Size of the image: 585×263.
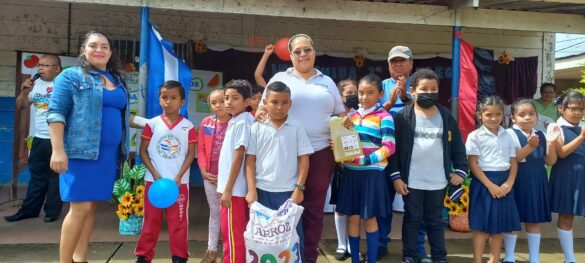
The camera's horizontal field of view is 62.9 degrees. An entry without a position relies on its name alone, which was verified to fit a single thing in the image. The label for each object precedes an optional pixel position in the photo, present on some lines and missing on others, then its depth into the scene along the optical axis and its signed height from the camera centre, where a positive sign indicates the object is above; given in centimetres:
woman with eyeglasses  338 +7
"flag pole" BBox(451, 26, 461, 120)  526 +71
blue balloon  345 -53
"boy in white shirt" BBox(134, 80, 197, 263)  366 -35
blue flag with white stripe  462 +49
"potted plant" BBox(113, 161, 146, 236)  452 -76
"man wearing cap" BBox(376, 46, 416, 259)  402 +34
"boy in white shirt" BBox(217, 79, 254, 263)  326 -46
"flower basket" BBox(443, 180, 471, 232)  505 -86
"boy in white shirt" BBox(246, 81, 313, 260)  322 -22
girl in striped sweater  360 -34
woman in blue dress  304 -12
